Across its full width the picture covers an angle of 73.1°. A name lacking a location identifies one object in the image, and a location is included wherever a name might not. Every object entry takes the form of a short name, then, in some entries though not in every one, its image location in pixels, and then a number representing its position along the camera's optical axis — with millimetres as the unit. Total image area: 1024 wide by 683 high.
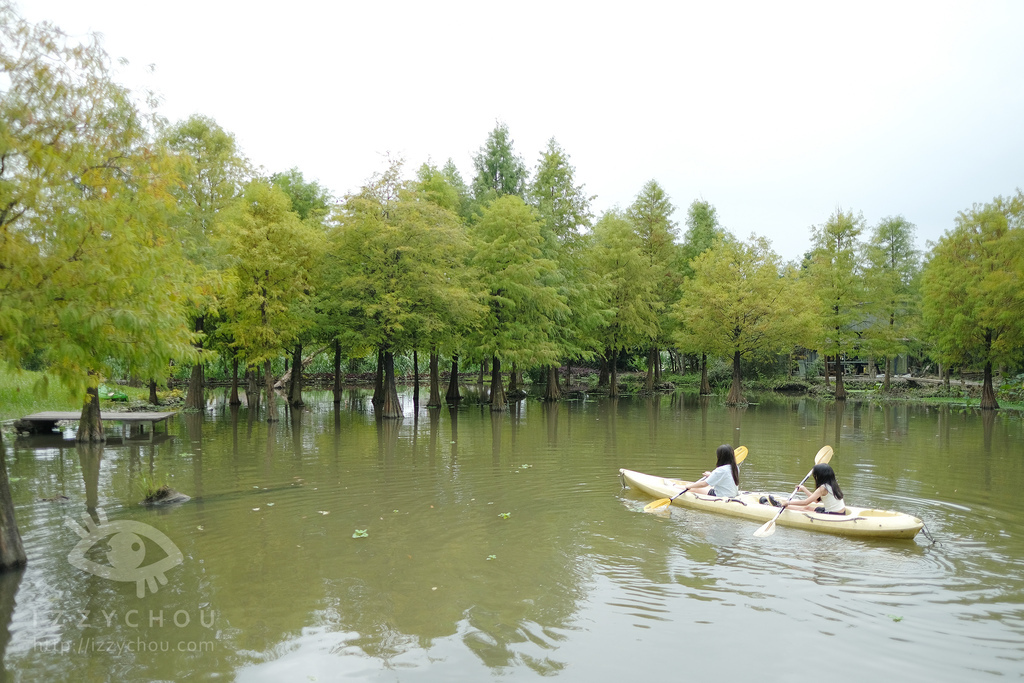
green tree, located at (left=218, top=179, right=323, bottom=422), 24250
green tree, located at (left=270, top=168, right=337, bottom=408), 28422
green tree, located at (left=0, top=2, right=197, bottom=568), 7066
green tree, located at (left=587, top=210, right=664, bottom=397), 41312
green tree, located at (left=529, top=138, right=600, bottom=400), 36750
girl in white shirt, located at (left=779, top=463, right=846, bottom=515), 10445
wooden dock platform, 20422
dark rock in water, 11492
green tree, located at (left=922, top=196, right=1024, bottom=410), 30828
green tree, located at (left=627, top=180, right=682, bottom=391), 45531
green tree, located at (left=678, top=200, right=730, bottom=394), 48781
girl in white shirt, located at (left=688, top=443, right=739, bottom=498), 11758
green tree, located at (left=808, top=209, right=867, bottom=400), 40625
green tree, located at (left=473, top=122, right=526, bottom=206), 40500
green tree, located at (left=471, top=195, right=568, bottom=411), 31281
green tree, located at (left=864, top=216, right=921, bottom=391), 40688
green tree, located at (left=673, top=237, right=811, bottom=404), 38875
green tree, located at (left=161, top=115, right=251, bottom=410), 29812
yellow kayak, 9586
